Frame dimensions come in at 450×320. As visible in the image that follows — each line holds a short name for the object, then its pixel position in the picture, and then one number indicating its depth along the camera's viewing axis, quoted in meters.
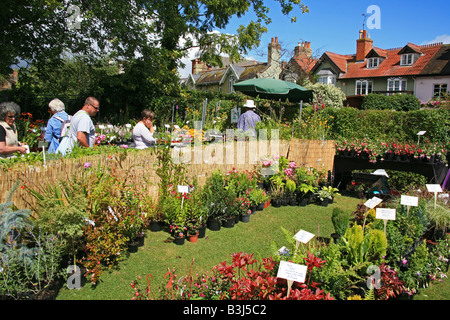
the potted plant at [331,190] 6.89
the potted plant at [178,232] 4.33
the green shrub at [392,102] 24.48
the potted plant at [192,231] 4.43
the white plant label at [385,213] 3.56
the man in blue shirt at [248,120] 7.95
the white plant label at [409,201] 3.94
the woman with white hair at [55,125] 4.81
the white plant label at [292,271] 2.33
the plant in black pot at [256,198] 5.77
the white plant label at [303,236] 2.73
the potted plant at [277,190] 6.41
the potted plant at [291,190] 6.56
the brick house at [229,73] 30.61
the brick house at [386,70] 27.23
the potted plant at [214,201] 4.91
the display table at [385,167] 6.95
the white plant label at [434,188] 4.34
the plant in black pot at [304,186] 6.64
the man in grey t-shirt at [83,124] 4.56
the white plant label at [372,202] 4.05
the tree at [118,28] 8.81
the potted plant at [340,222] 3.91
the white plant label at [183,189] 4.36
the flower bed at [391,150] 6.95
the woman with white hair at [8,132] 4.20
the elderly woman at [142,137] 5.38
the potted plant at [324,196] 6.72
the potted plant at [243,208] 5.32
